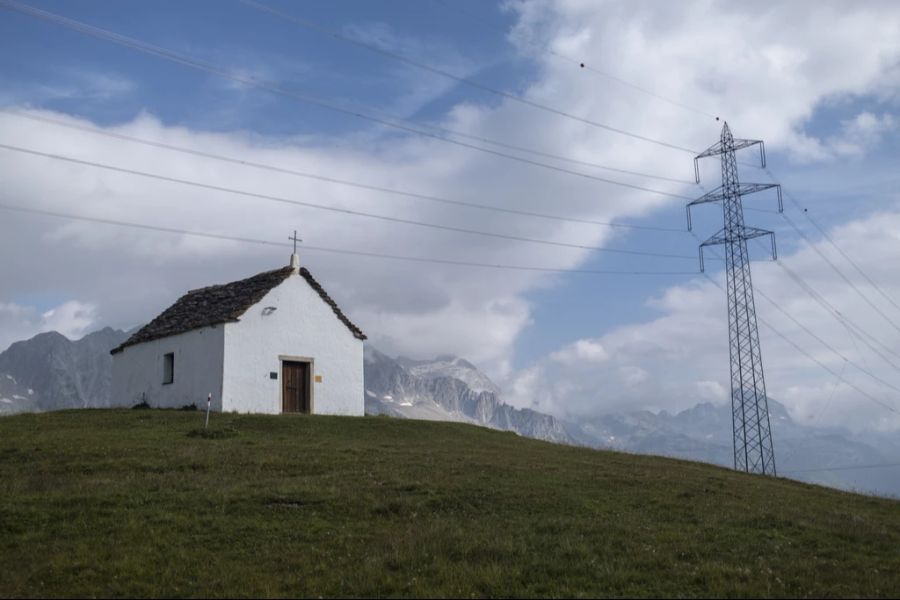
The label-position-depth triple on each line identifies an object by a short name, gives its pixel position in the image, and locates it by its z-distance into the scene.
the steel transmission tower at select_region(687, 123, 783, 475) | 45.81
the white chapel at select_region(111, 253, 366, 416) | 38.75
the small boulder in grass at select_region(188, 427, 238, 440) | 29.55
